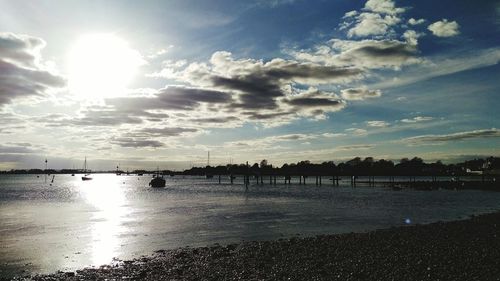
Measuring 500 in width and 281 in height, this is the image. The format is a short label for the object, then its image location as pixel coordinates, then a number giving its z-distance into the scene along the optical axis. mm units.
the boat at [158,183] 141000
